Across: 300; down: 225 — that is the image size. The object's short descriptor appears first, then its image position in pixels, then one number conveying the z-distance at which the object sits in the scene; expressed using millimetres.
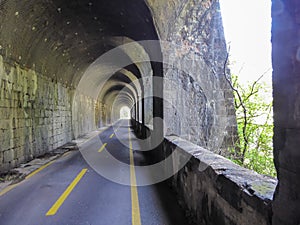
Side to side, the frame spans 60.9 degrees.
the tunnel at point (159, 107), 1759
